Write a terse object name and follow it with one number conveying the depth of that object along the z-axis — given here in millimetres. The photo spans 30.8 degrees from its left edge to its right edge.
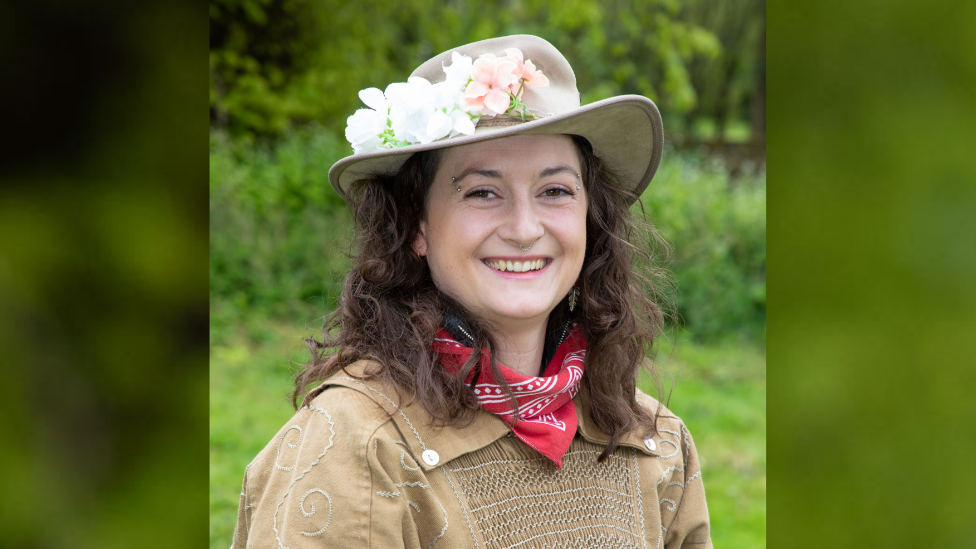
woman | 1292
